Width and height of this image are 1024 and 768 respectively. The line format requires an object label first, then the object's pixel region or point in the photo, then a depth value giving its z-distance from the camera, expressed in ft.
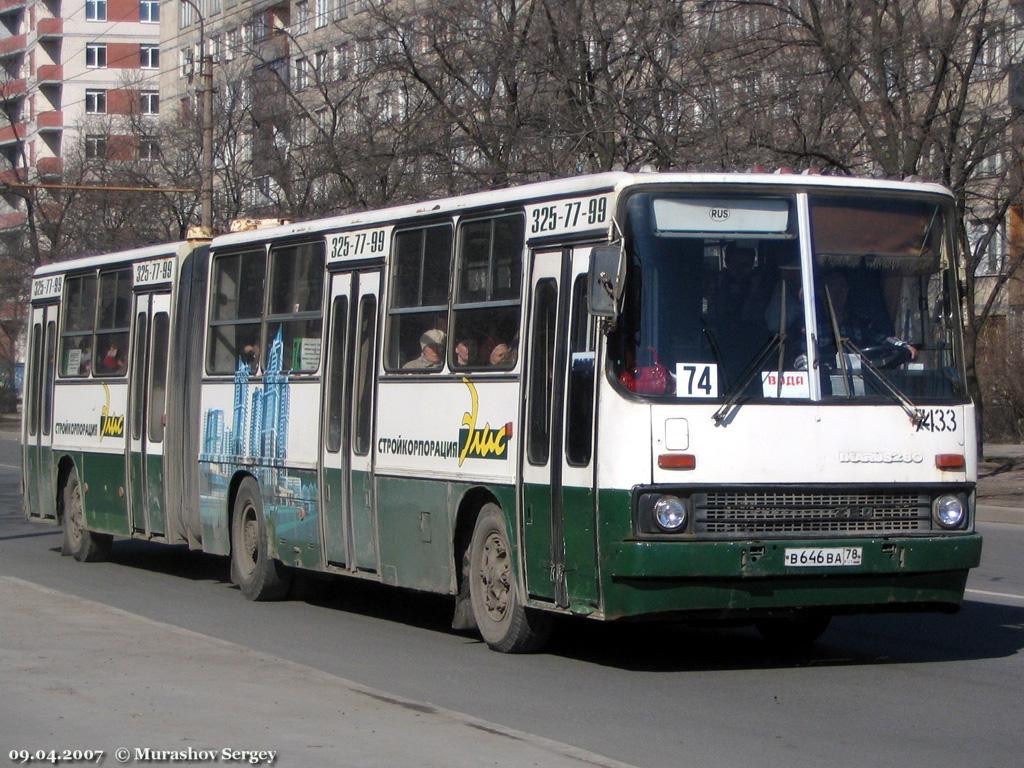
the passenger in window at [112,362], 58.23
